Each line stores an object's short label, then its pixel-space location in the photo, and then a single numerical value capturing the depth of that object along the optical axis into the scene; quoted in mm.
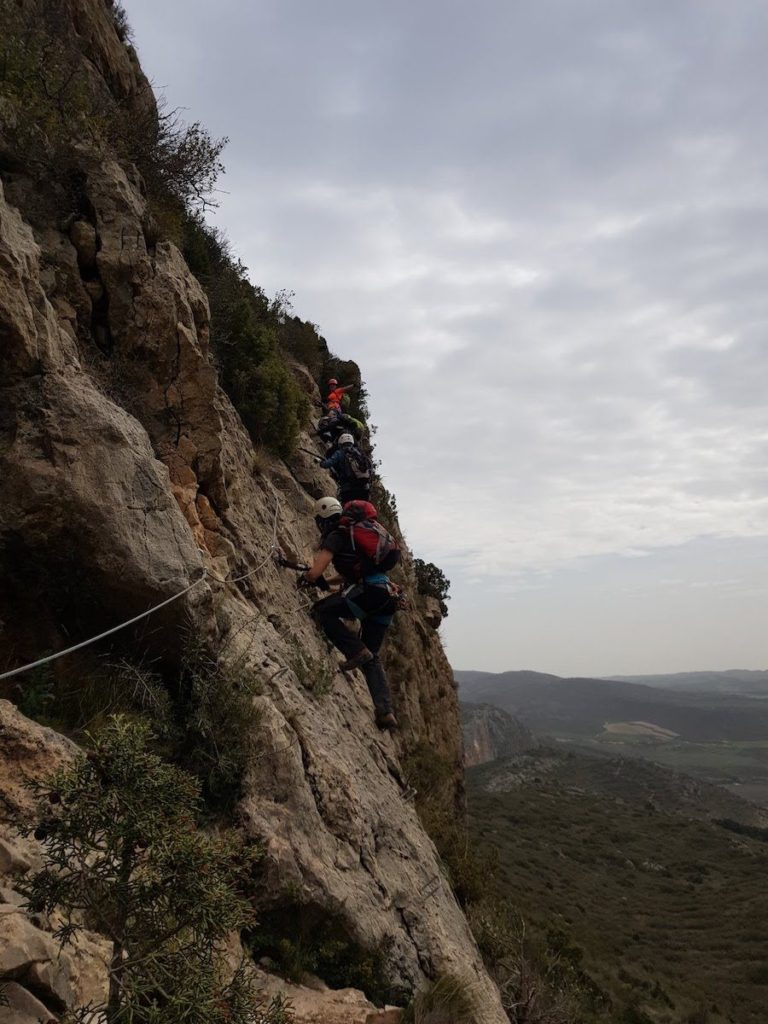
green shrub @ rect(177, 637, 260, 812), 4840
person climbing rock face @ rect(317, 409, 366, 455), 13695
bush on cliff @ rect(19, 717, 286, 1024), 2346
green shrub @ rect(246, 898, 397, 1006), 4414
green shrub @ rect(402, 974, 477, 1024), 4652
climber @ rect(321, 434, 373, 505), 11703
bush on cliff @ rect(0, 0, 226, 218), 6848
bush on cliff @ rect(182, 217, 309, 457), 10477
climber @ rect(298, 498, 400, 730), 8242
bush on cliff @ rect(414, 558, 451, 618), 20016
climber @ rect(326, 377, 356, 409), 15453
